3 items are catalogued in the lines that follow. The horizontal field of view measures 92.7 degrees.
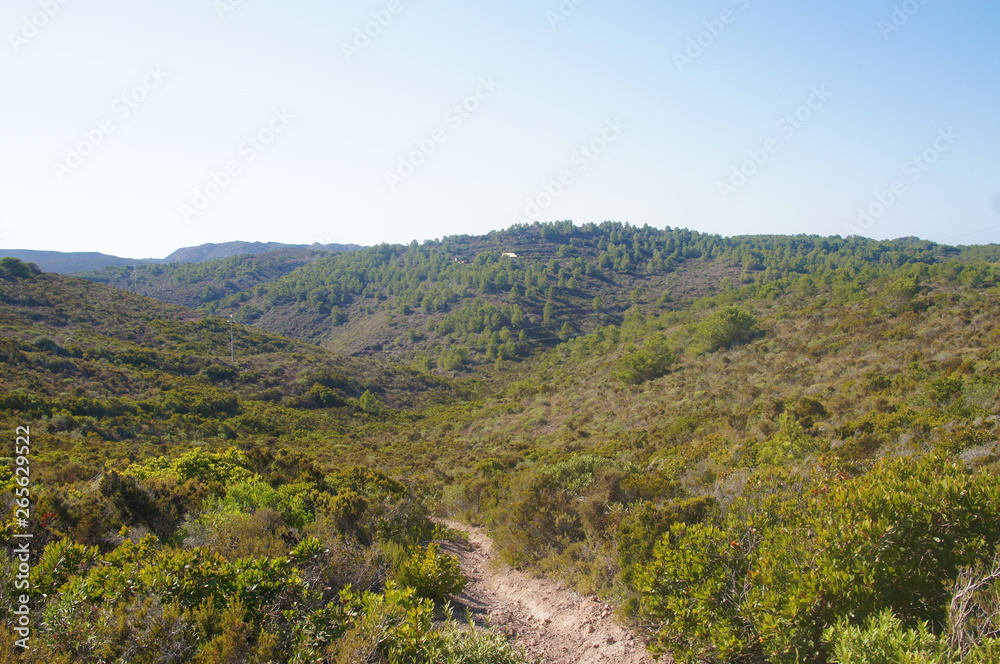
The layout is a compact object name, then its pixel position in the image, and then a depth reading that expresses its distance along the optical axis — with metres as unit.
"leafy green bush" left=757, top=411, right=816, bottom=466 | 8.46
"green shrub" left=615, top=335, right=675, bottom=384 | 25.59
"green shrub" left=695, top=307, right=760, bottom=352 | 25.73
